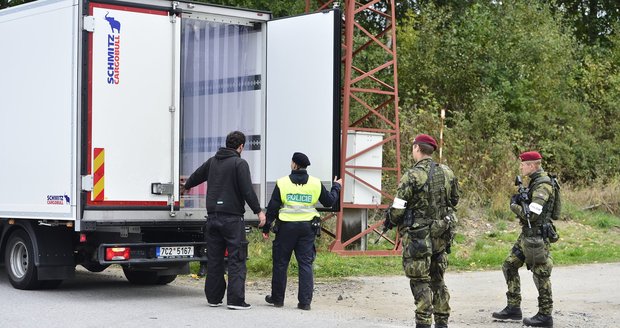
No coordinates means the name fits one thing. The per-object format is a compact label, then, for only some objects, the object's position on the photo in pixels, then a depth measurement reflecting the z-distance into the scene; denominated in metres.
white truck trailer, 11.01
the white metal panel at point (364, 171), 17.80
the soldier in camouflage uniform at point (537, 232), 9.97
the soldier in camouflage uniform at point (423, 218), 8.96
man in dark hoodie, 10.88
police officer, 11.01
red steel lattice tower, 17.38
